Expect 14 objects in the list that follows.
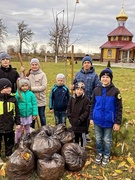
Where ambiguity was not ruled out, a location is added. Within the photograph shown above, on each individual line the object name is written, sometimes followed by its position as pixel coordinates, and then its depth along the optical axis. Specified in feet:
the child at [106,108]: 7.25
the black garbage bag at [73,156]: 7.06
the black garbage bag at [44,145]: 6.72
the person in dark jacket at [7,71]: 8.21
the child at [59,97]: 8.81
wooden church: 81.65
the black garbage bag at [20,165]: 6.43
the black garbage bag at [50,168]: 6.49
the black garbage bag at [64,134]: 7.70
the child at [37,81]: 8.80
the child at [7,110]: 7.21
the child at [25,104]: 7.90
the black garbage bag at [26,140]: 7.16
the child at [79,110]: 7.87
